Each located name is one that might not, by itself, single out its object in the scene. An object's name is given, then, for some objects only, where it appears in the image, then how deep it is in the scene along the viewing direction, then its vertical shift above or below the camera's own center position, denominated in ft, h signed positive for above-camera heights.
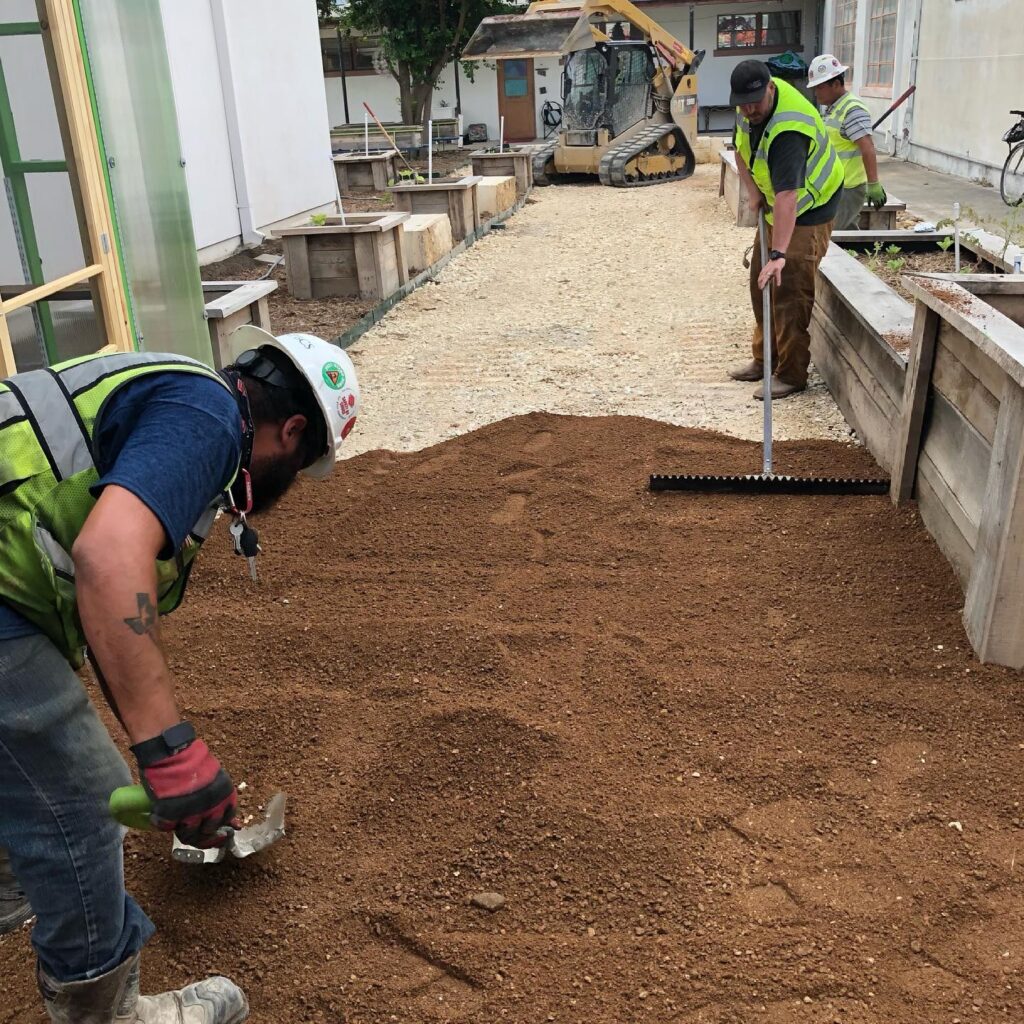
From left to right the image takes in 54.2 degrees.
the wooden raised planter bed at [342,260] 26.63 -4.10
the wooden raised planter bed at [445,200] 37.06 -3.75
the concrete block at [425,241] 30.76 -4.34
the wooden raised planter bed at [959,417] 9.20 -3.81
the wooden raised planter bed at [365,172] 52.65 -3.84
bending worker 4.60 -2.16
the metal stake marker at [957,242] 19.47 -3.15
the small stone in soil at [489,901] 7.27 -5.45
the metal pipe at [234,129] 32.61 -0.89
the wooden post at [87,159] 13.41 -0.68
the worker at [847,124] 21.80 -1.03
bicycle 35.91 -3.74
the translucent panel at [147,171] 14.55 -0.97
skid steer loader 52.11 -0.20
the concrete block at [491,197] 43.62 -4.36
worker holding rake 16.47 -1.85
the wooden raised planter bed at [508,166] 51.55 -3.73
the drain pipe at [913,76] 54.70 -0.33
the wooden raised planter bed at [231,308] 17.56 -3.50
